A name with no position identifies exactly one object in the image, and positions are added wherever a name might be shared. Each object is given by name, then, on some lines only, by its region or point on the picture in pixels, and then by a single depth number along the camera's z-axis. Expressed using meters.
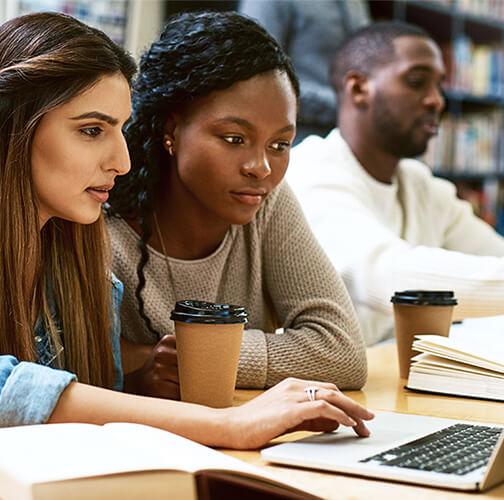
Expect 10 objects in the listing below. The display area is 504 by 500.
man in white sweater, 3.16
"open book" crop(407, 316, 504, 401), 2.20
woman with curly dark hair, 2.26
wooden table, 1.72
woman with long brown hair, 1.87
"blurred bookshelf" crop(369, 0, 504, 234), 6.46
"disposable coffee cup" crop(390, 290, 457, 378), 2.34
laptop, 1.74
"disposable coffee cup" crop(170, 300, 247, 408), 2.01
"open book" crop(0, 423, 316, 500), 1.62
